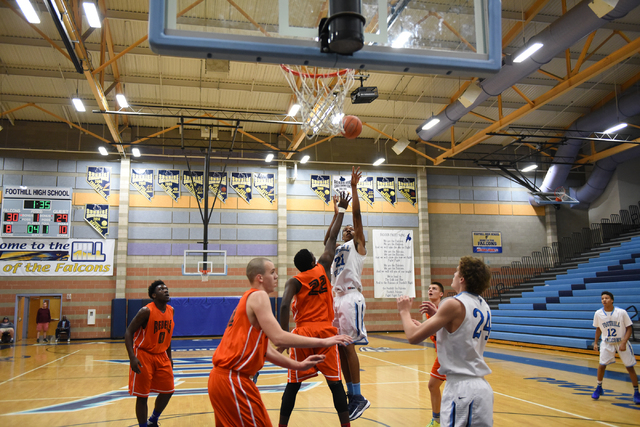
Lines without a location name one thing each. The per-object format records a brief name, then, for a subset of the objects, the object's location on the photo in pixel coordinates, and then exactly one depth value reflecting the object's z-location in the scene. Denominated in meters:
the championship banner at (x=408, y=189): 20.61
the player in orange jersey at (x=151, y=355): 4.82
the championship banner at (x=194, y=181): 18.89
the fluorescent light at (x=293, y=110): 14.77
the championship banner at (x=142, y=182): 18.66
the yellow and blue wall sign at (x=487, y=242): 20.73
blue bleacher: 13.18
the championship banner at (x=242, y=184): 19.27
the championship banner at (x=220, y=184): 19.09
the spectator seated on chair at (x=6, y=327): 16.52
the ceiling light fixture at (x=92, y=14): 9.02
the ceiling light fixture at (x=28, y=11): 8.65
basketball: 7.40
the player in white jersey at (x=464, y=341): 2.89
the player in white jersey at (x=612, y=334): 6.89
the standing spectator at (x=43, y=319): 16.97
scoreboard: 17.56
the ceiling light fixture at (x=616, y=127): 16.02
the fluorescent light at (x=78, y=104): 13.76
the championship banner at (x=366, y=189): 20.23
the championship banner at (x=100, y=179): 18.41
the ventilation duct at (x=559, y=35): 10.21
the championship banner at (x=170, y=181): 18.80
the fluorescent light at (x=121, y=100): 14.03
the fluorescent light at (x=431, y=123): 15.82
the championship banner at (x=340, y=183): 20.09
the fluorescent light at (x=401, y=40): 4.00
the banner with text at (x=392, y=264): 19.81
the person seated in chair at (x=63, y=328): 17.11
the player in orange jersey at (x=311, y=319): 4.29
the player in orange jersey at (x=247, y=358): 3.06
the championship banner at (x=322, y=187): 19.94
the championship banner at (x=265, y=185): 19.50
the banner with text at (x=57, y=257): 17.45
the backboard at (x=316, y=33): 3.67
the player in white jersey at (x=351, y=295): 4.88
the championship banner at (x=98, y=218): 18.11
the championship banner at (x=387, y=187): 20.44
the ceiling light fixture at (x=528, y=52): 10.91
